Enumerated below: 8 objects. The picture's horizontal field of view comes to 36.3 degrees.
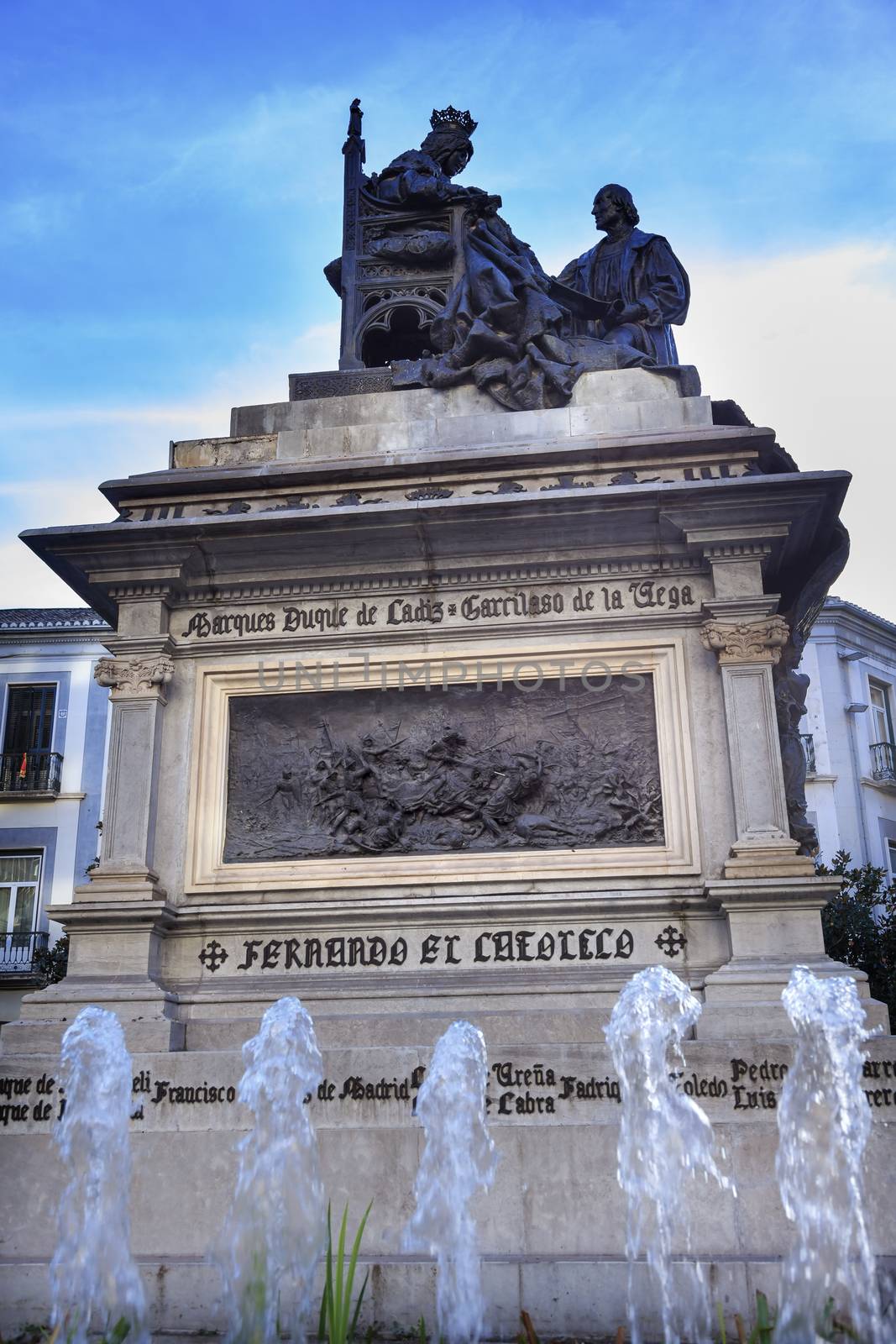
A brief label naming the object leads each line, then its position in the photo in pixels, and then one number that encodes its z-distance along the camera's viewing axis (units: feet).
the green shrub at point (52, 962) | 75.82
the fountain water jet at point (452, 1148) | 25.38
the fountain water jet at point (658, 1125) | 24.79
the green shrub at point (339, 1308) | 19.04
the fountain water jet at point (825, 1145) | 22.79
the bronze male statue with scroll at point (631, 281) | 41.14
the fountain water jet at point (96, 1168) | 23.97
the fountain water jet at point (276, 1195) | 22.06
